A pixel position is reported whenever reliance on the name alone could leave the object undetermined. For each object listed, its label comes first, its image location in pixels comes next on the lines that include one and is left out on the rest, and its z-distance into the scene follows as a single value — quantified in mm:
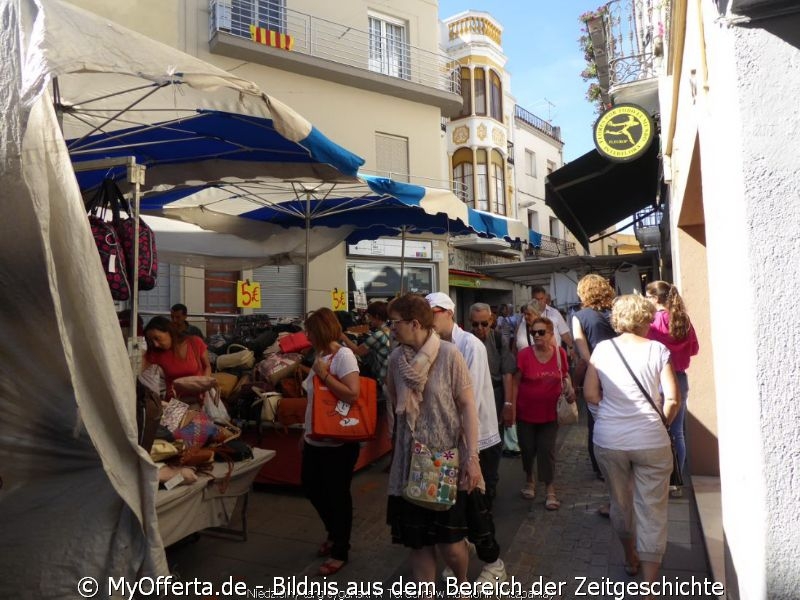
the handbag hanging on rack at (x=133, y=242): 3500
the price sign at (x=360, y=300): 14120
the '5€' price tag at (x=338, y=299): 10594
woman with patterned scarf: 3281
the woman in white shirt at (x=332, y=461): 4027
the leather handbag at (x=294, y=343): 6371
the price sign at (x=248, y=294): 10723
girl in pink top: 4820
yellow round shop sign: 8039
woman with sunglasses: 5164
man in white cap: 3652
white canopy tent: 2594
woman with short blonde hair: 3340
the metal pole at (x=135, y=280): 3256
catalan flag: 14234
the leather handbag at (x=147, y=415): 3105
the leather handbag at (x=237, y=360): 6188
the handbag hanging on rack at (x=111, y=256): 3309
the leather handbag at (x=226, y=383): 5724
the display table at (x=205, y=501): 3330
